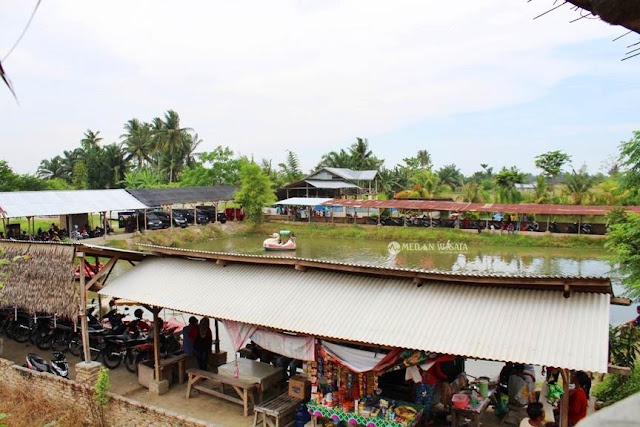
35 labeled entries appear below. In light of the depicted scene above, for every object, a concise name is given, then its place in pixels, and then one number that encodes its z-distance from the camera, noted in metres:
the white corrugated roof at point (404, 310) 5.37
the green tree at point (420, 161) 61.97
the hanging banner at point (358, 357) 6.30
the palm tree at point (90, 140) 56.16
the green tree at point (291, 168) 53.88
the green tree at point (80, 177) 50.41
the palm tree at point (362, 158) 53.28
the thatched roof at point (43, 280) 8.92
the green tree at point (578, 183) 36.47
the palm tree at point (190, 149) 53.69
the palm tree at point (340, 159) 53.69
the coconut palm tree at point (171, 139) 51.25
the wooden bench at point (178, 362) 8.72
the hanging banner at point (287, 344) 6.94
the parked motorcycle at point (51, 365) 9.19
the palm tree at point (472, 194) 37.44
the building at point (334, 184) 41.56
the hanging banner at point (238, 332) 7.48
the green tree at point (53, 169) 58.17
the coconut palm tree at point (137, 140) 52.38
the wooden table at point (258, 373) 7.83
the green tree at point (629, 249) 10.95
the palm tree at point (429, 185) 41.81
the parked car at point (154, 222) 29.48
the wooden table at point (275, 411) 7.08
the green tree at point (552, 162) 44.09
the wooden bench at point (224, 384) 7.68
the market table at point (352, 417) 6.39
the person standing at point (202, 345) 8.95
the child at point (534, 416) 5.46
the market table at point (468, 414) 6.50
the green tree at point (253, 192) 35.31
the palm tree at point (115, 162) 50.78
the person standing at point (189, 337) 9.05
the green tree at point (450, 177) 57.73
